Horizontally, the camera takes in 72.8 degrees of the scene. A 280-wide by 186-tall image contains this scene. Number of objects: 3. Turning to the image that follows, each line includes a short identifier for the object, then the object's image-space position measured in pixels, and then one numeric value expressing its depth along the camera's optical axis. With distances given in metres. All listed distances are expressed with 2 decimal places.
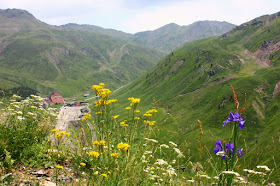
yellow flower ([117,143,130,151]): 4.58
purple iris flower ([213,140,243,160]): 3.85
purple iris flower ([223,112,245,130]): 3.59
